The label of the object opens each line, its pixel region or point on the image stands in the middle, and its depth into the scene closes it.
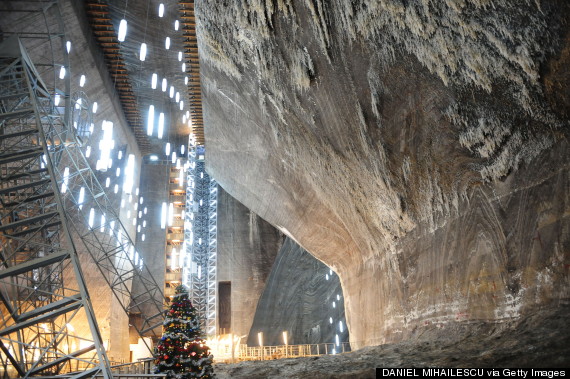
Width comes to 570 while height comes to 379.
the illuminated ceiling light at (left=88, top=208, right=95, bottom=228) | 22.14
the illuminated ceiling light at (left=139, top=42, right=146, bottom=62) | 20.58
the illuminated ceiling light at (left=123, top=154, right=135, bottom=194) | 28.92
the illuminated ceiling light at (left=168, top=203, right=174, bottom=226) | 38.51
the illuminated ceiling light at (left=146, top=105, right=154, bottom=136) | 28.05
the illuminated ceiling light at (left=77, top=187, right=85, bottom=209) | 20.89
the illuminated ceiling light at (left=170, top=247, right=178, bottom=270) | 37.22
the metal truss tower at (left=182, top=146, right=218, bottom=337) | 24.50
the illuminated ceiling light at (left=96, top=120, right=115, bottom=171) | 23.48
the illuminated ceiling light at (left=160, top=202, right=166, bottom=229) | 37.59
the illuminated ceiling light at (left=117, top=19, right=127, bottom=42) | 18.78
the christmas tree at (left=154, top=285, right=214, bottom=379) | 9.19
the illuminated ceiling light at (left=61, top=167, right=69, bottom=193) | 16.99
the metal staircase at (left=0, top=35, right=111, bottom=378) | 7.39
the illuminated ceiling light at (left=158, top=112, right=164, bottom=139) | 29.55
